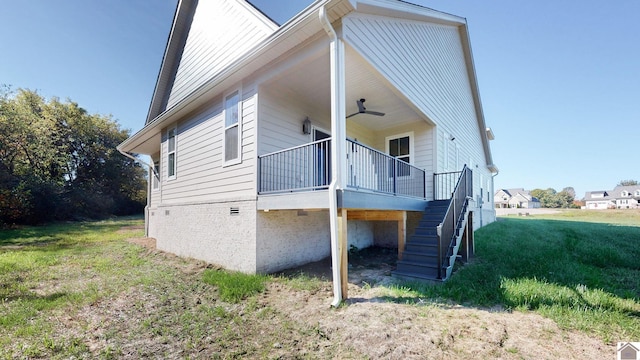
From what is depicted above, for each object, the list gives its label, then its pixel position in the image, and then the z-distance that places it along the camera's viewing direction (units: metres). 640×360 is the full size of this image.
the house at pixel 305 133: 4.69
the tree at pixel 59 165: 14.62
